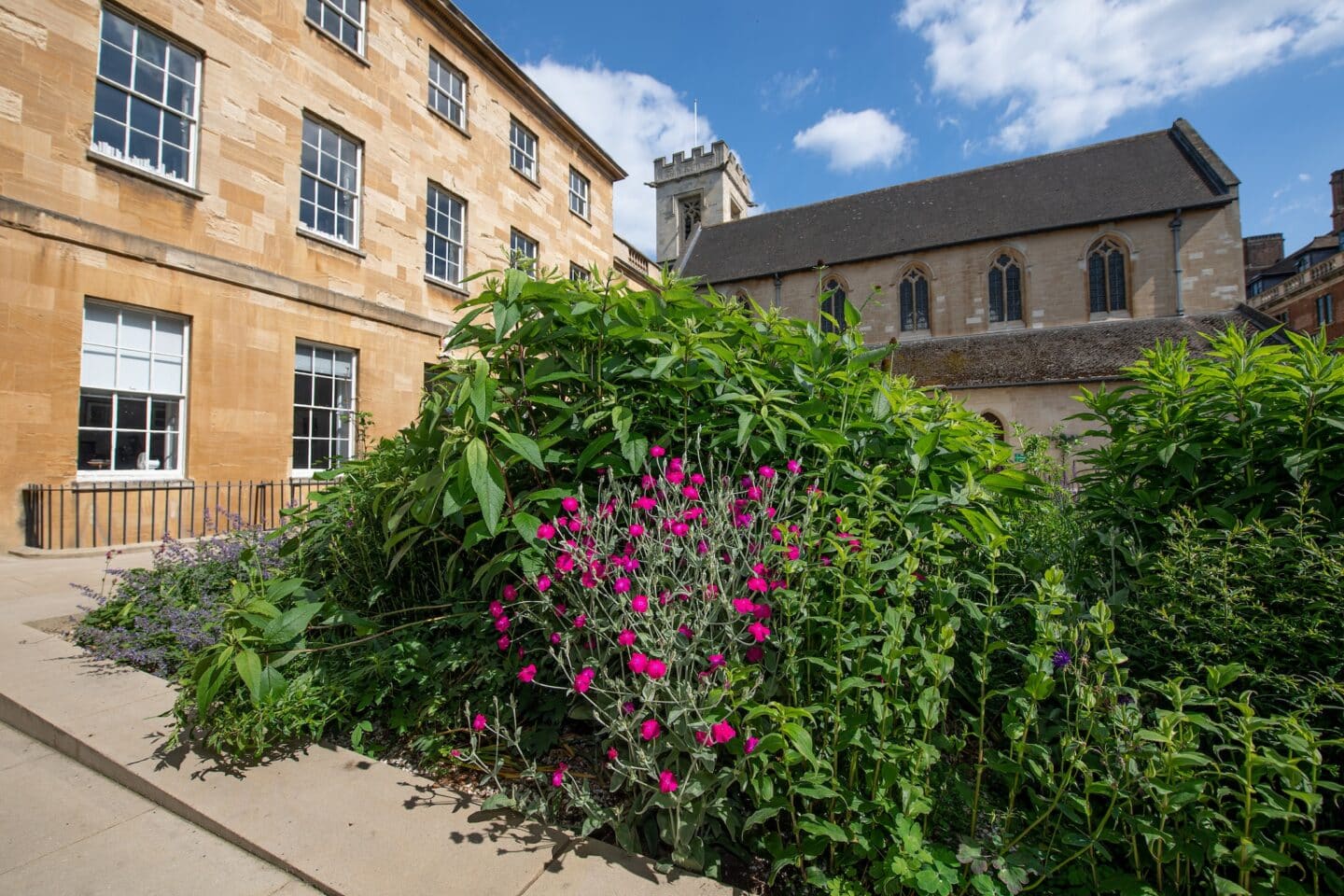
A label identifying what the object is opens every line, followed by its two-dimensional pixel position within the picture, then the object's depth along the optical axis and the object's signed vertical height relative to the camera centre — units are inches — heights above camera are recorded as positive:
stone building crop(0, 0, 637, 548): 280.2 +138.4
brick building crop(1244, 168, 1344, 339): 1190.9 +411.7
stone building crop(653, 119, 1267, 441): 920.3 +386.5
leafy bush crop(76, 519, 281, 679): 125.8 -32.8
